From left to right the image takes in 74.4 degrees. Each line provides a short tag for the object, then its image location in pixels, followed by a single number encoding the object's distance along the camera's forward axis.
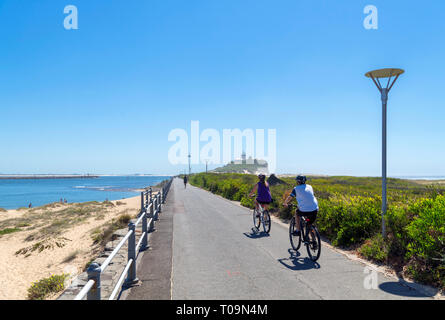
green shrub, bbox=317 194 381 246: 8.38
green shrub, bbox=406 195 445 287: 5.45
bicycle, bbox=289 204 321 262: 7.00
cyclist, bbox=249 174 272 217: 10.72
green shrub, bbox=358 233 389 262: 6.93
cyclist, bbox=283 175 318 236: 7.21
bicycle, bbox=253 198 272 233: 10.66
